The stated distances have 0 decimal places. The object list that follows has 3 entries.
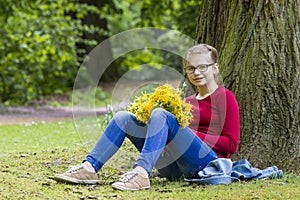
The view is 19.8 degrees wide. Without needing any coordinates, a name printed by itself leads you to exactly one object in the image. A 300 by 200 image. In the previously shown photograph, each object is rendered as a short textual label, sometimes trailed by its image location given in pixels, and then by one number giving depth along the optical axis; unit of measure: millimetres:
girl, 6033
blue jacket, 6248
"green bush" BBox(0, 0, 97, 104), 21367
